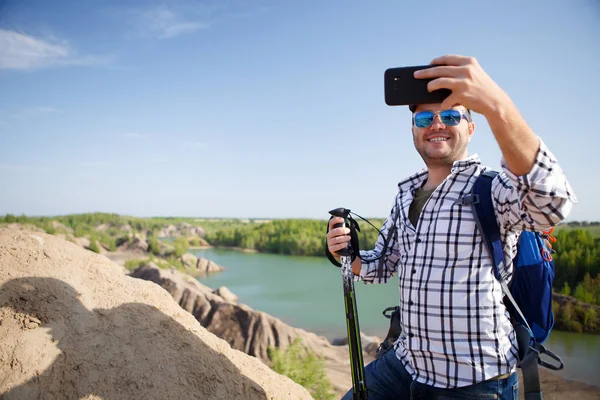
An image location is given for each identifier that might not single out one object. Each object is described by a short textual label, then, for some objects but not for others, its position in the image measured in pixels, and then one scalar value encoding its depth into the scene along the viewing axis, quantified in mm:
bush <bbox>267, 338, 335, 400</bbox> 5977
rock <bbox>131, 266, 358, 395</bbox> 10430
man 1310
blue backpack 1728
